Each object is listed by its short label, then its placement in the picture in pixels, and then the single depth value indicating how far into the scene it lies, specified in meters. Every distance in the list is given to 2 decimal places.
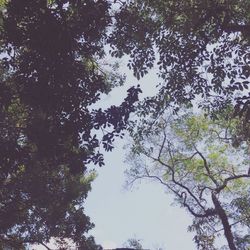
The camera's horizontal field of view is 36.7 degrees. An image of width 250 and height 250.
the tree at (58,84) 7.39
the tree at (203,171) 21.09
